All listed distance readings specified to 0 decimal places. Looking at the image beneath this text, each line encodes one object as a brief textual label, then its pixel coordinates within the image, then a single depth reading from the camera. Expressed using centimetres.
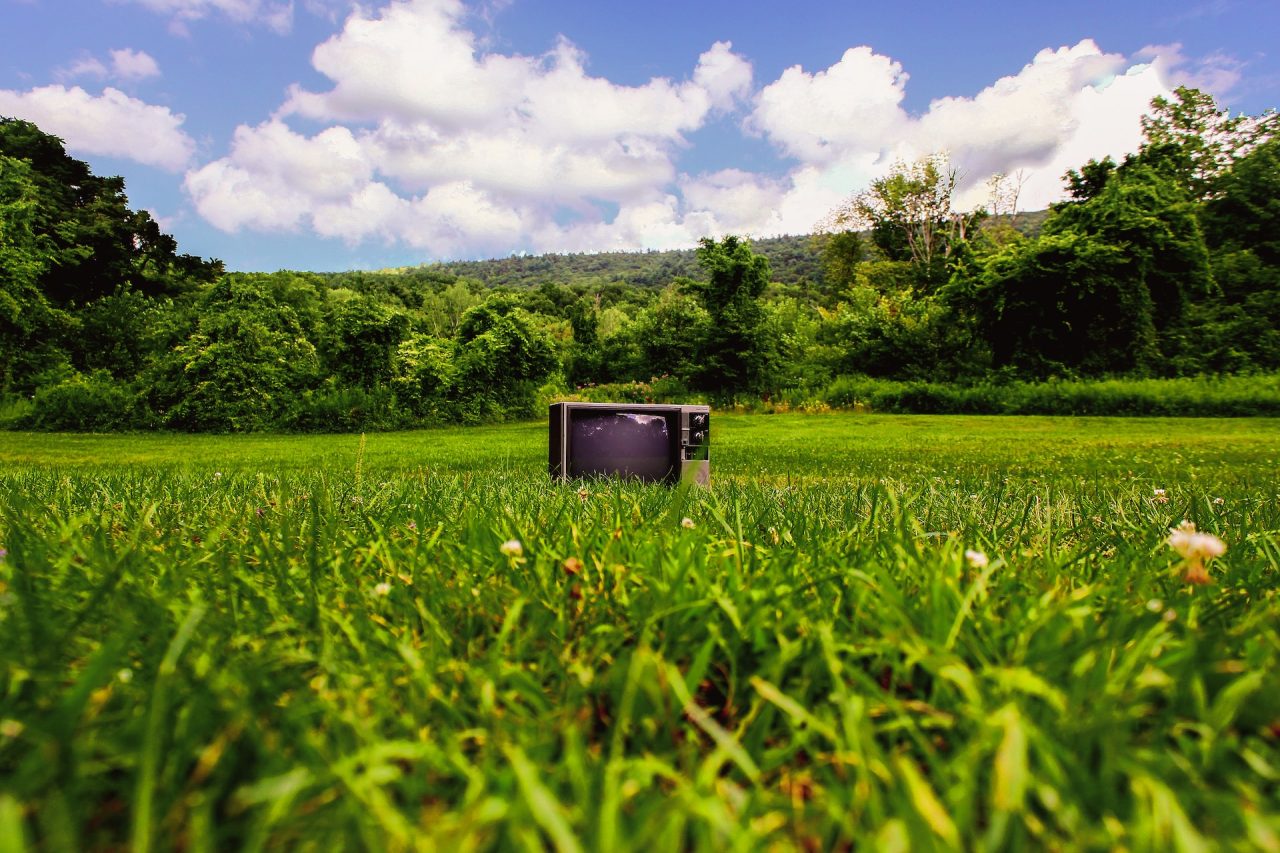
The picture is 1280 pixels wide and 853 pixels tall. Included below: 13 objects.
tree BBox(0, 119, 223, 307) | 2494
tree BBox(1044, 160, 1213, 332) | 1916
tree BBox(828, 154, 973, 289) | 3725
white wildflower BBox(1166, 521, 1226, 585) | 90
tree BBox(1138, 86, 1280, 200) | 2306
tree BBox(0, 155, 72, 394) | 1827
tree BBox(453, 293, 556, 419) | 1798
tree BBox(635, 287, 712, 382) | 2261
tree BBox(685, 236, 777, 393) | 2061
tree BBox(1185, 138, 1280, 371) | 1944
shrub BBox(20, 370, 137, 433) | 1528
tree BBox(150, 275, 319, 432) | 1584
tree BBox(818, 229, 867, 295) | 4447
